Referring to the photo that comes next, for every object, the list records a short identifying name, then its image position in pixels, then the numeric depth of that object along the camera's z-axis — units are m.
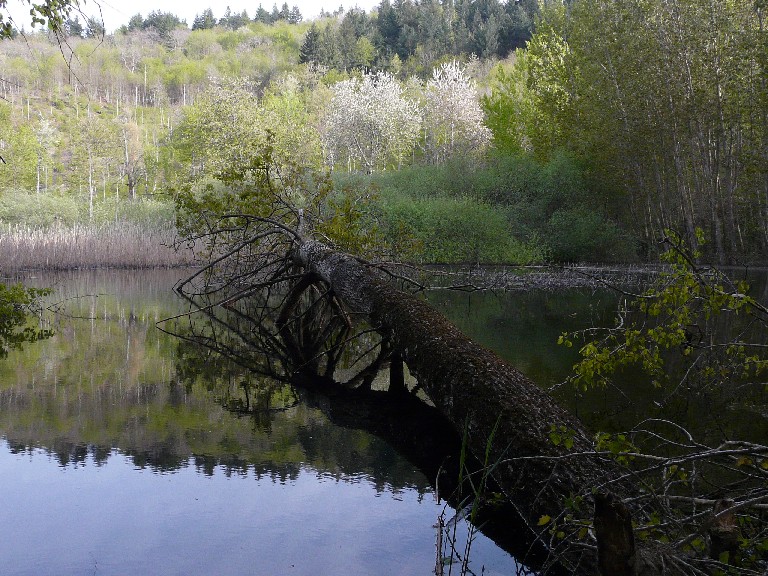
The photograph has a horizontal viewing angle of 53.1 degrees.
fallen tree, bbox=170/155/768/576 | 2.12
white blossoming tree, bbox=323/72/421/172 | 48.12
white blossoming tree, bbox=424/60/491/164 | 46.38
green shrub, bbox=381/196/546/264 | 23.27
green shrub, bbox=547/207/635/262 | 24.20
